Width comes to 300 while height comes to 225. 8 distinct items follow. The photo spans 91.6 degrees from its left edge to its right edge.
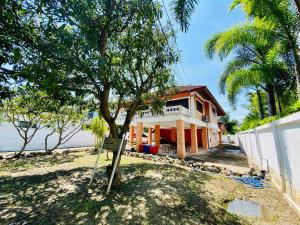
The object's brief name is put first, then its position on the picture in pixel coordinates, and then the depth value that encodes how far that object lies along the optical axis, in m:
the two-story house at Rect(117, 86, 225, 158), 10.89
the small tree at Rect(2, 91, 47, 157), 9.79
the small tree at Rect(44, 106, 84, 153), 12.21
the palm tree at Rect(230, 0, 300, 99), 4.79
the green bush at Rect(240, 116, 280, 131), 6.38
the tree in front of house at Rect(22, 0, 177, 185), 3.01
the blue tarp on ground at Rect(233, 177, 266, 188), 5.65
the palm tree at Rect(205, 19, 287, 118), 6.20
